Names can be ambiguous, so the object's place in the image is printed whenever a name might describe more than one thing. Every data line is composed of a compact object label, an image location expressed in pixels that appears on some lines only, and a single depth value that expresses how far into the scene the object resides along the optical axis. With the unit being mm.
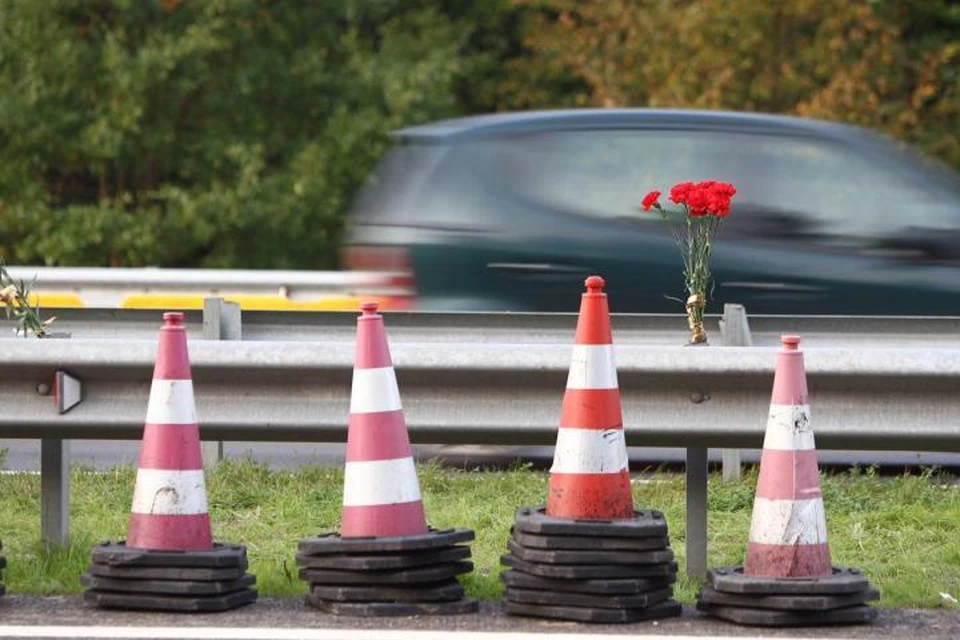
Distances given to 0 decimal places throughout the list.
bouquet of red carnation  14344
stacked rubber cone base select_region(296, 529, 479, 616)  11148
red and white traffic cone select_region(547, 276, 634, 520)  11305
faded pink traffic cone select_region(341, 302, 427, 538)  11359
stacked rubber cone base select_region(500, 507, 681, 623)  11016
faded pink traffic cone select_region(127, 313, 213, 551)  11430
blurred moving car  20641
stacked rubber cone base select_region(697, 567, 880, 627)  10922
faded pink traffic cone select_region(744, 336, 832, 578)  11141
